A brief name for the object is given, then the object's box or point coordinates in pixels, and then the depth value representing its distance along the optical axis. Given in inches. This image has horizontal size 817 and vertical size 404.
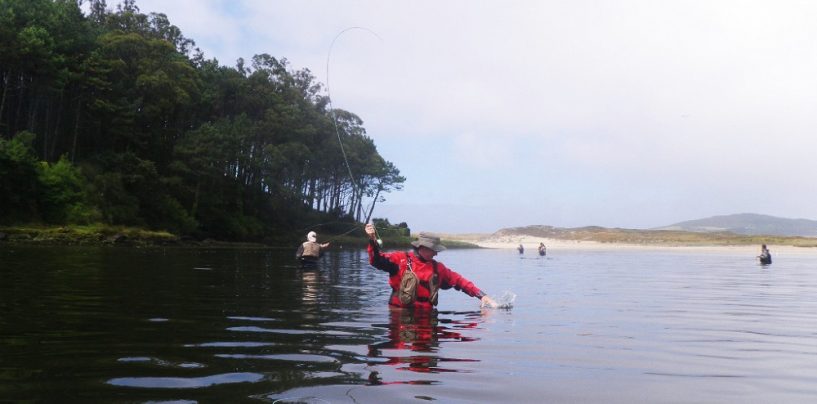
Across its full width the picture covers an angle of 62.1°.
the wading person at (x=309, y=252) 943.7
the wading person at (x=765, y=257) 1465.3
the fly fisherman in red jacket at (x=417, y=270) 450.9
